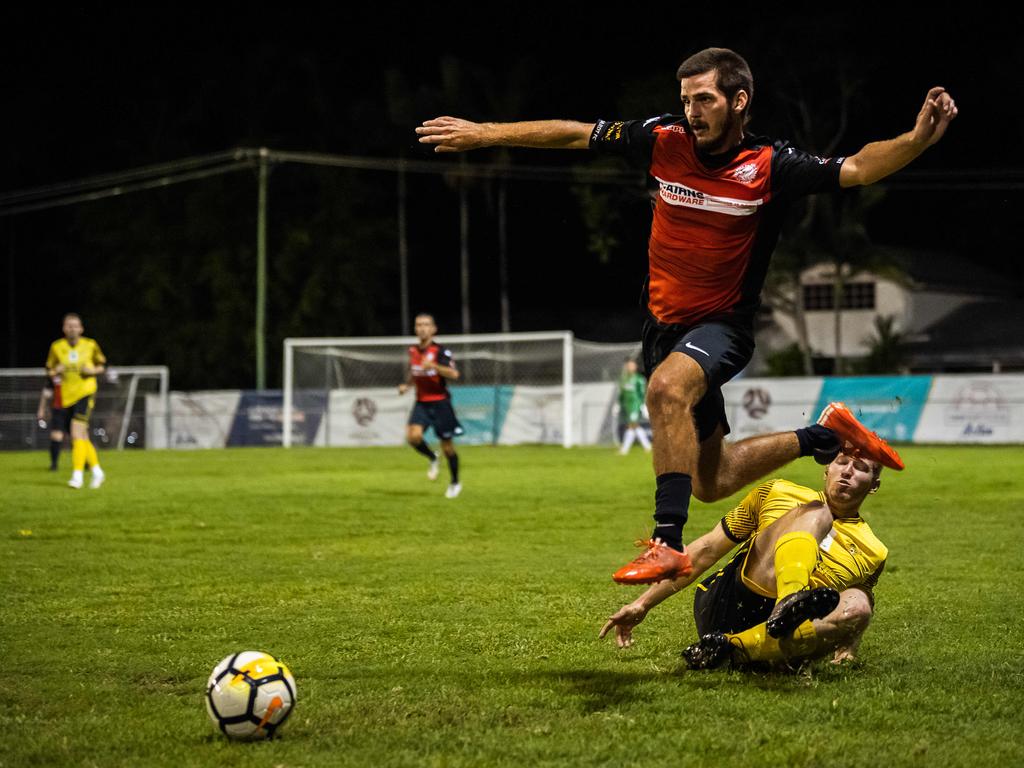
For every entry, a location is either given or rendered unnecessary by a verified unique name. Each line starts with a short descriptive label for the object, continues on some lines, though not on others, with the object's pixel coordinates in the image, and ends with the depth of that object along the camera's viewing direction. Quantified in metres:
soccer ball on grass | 4.78
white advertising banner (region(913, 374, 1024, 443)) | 31.81
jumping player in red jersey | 5.83
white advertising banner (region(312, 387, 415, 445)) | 36.22
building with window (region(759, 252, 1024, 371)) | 52.59
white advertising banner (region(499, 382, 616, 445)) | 35.06
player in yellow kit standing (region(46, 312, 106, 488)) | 18.50
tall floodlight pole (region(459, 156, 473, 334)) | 56.03
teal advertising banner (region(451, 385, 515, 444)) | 35.62
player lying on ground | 5.80
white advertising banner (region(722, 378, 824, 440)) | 33.69
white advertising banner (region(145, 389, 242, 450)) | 38.19
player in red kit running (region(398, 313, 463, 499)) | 19.09
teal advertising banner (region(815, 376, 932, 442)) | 32.81
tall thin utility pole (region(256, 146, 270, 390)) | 40.25
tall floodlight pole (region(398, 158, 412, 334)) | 57.84
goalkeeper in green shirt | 29.80
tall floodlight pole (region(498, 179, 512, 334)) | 57.91
